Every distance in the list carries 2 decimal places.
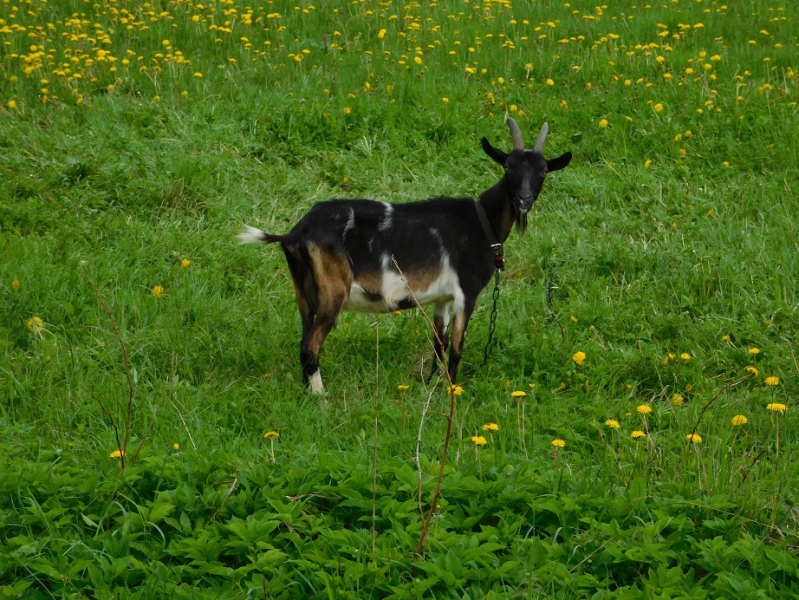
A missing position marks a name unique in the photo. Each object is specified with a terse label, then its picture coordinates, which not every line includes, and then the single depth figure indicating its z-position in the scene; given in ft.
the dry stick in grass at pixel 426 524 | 21.07
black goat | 35.60
